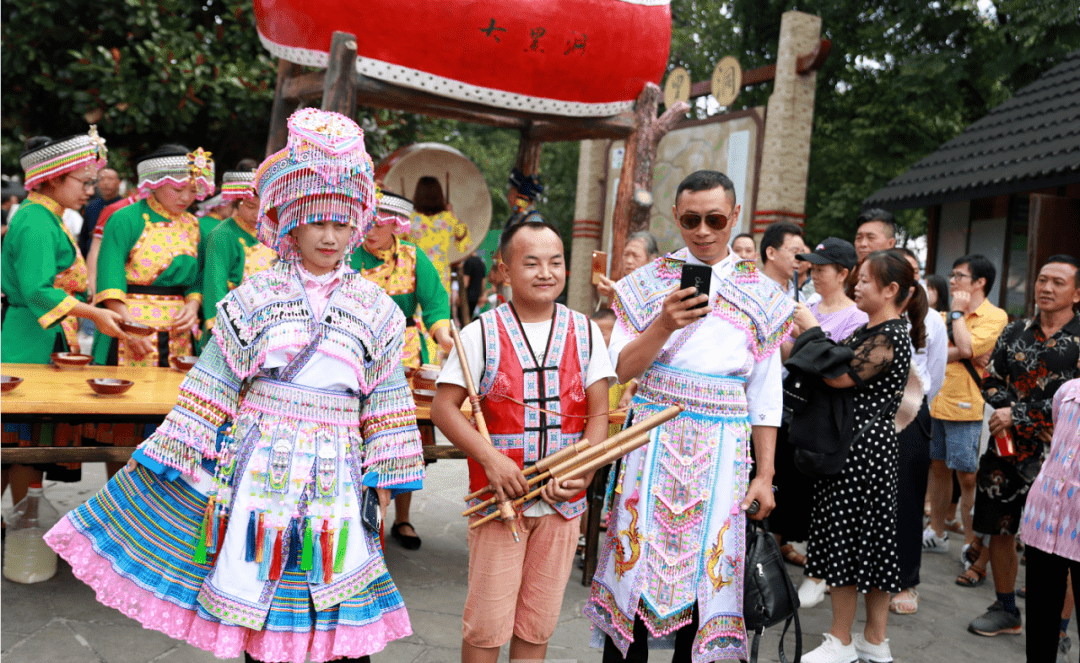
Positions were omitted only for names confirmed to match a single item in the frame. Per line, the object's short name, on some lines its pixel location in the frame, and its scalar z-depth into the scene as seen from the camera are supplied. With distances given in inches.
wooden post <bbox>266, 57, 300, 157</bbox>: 234.5
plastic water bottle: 153.8
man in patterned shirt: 156.3
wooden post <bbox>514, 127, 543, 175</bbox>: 300.8
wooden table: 125.9
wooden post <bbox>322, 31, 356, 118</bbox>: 195.0
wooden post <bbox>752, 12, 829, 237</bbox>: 405.4
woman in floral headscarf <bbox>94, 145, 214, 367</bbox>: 178.7
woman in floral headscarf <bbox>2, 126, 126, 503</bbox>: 156.3
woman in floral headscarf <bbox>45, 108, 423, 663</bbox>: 93.7
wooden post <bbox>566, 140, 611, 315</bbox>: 594.9
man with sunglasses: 107.1
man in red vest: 97.2
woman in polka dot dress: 137.5
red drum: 203.2
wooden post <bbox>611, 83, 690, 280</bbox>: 259.6
